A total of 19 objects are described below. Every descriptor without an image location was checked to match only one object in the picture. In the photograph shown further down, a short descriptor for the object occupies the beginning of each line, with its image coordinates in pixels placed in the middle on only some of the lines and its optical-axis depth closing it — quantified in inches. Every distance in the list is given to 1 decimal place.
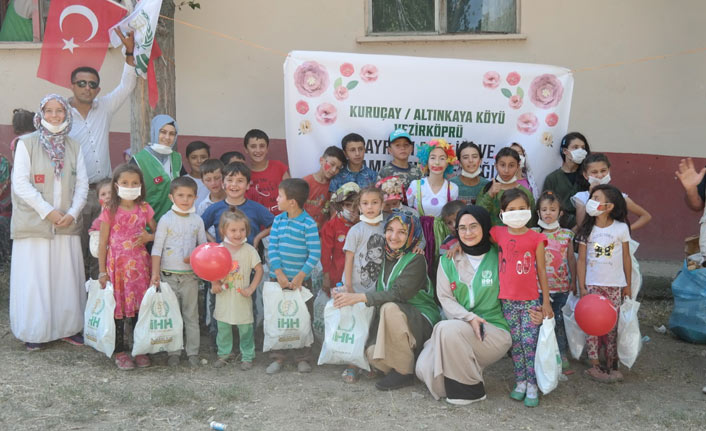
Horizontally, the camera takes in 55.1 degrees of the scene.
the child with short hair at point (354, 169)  194.7
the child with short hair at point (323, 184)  193.5
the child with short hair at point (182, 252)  171.3
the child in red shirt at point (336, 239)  181.0
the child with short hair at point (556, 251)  170.9
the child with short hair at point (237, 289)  171.2
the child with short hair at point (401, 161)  195.0
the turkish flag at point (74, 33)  198.7
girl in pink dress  169.5
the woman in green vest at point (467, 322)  151.4
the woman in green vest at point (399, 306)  158.9
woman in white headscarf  176.7
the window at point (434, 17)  278.5
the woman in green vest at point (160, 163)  187.6
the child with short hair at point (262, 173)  200.2
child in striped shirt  171.2
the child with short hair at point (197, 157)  205.8
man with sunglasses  194.1
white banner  209.3
